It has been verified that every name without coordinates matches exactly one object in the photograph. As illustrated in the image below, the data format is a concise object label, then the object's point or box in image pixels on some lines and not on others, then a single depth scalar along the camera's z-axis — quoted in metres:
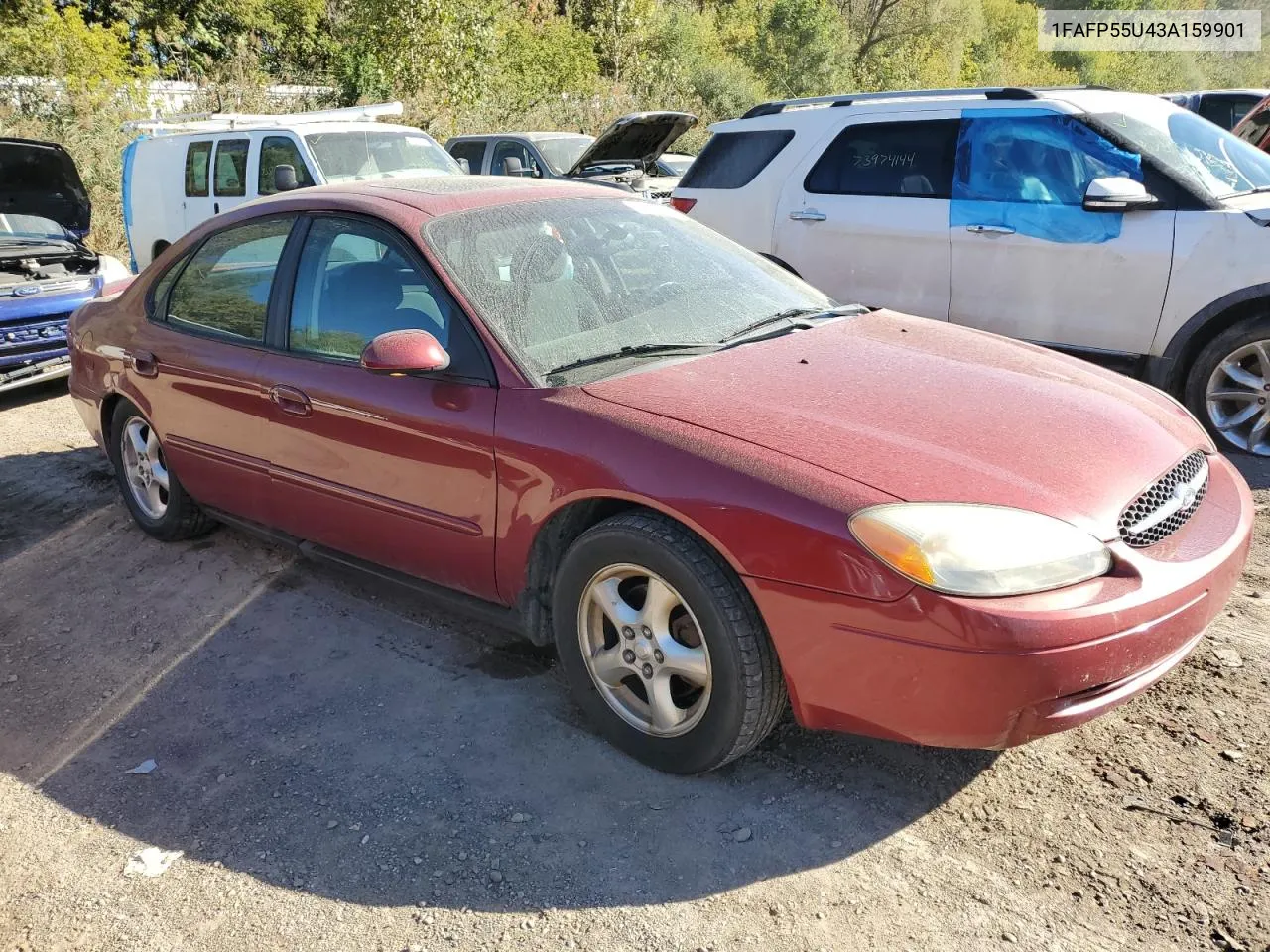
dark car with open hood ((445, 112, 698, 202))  12.11
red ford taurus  2.39
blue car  7.31
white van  9.73
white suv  5.28
